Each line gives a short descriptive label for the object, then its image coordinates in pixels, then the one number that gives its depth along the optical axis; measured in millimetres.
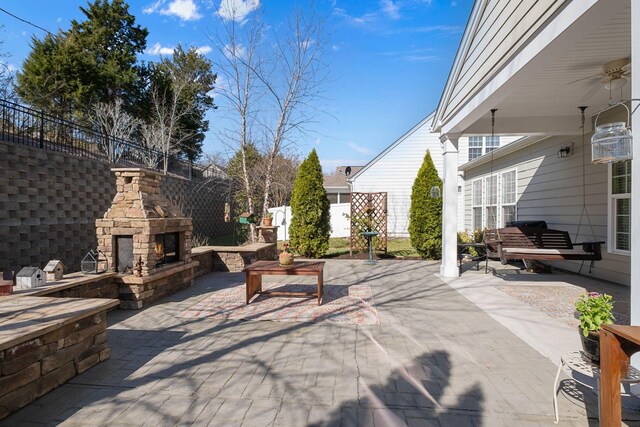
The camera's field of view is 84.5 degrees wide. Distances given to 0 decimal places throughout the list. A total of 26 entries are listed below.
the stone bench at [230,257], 8023
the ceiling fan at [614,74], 4174
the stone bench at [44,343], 2330
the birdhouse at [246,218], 9405
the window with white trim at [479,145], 15203
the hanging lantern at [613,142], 2811
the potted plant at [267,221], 9900
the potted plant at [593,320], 2246
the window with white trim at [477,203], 12219
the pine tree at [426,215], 9734
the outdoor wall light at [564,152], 7324
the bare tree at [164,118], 15117
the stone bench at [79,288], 3690
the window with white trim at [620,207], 5820
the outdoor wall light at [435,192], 9234
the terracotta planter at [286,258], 5109
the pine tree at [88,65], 14523
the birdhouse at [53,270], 4137
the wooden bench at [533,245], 5852
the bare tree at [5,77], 10328
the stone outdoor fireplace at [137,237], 4863
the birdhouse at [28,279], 3791
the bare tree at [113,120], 14141
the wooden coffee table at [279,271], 4973
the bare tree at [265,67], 10445
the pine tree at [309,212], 9930
